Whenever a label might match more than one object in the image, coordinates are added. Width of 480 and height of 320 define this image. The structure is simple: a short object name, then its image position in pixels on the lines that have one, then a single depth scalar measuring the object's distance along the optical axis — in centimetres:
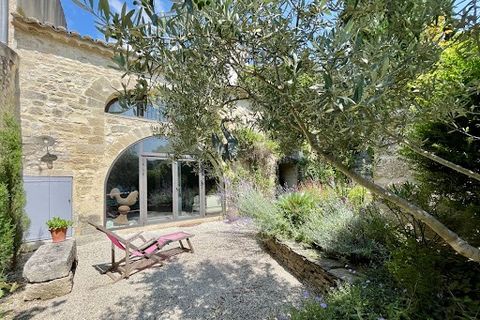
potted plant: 529
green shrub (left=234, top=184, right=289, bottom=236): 534
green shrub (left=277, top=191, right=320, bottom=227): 533
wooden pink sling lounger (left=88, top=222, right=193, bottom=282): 446
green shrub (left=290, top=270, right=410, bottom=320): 224
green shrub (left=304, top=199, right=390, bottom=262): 343
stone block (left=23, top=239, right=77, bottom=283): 377
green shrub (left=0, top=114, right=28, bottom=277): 425
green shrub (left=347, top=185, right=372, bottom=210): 494
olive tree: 136
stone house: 600
